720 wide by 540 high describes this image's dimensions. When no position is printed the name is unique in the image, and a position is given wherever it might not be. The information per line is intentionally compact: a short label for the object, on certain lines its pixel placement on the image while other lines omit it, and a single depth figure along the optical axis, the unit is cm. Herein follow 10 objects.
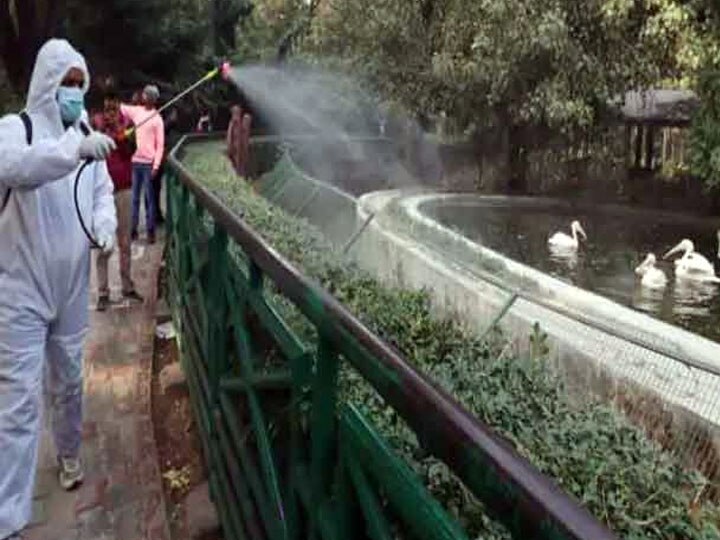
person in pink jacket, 868
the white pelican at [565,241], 1385
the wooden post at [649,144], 2080
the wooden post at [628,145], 2060
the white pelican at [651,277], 1173
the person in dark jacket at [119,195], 683
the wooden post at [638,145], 2085
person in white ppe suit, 309
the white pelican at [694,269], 1220
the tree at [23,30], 1881
